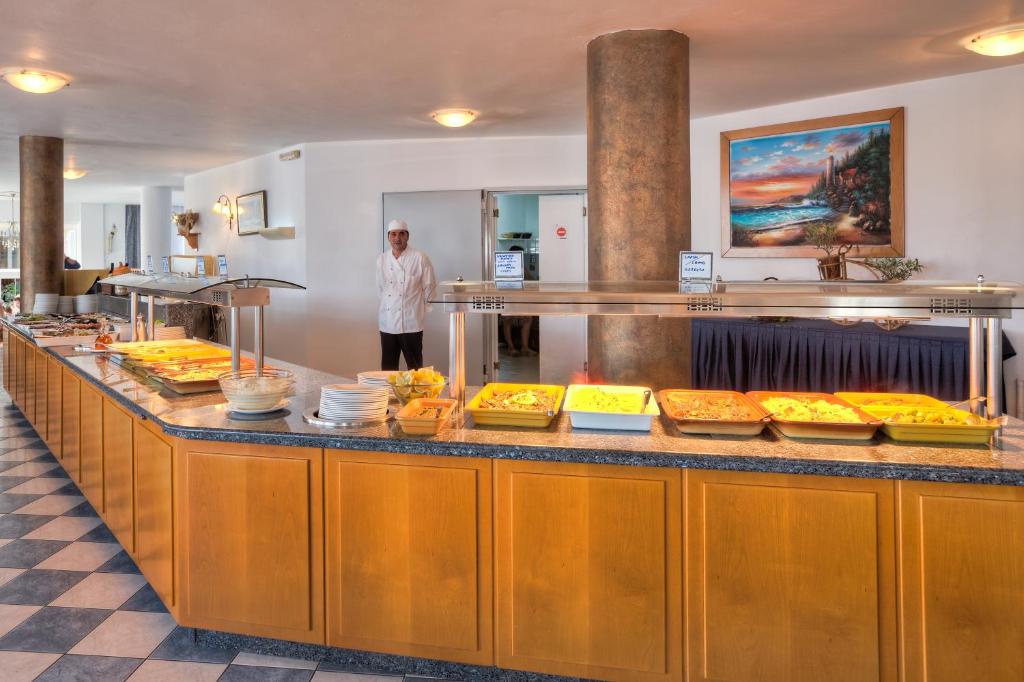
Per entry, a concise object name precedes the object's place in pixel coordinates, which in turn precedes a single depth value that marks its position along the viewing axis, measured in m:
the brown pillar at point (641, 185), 4.04
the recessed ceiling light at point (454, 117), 6.05
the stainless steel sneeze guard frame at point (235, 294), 3.07
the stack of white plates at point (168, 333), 4.91
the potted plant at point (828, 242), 5.48
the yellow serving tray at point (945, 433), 2.13
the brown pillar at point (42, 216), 7.43
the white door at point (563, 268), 7.20
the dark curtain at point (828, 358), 4.55
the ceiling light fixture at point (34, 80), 4.91
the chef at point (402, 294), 6.47
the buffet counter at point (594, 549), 1.98
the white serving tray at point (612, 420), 2.38
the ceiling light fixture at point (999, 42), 4.11
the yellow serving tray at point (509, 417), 2.44
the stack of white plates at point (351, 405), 2.57
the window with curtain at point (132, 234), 15.03
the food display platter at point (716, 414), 2.29
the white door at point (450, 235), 7.41
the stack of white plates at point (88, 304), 7.39
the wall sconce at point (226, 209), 9.33
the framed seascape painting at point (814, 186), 5.54
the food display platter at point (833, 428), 2.18
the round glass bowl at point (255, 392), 2.64
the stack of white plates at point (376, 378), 2.89
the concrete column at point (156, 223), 12.03
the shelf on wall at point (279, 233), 7.95
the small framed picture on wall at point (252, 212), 8.44
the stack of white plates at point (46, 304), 7.31
